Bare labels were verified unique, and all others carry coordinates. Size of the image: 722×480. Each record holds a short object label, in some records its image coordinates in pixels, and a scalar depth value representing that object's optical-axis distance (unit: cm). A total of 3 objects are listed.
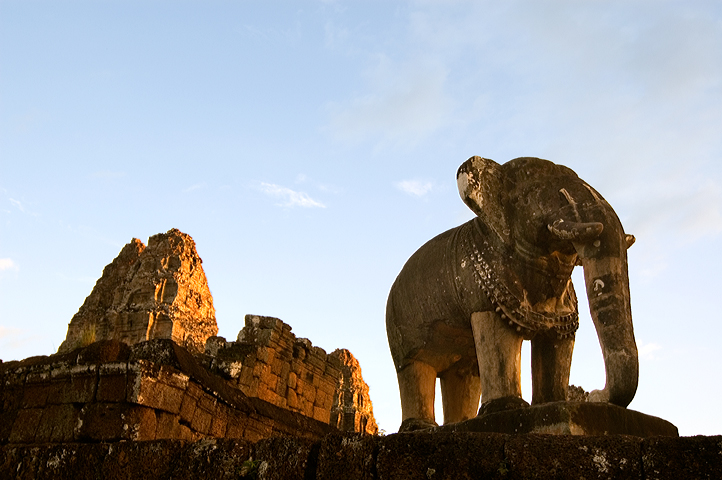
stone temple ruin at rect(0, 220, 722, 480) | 327
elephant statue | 458
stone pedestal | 394
